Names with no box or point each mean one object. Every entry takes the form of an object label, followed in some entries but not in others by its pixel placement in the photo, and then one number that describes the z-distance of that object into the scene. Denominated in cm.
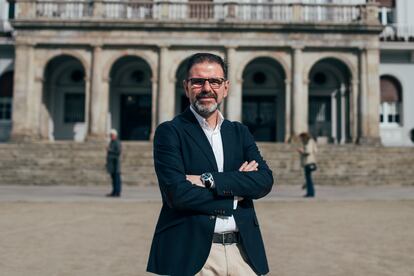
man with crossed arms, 202
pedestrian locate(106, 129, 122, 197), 1210
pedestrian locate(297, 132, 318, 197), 1215
